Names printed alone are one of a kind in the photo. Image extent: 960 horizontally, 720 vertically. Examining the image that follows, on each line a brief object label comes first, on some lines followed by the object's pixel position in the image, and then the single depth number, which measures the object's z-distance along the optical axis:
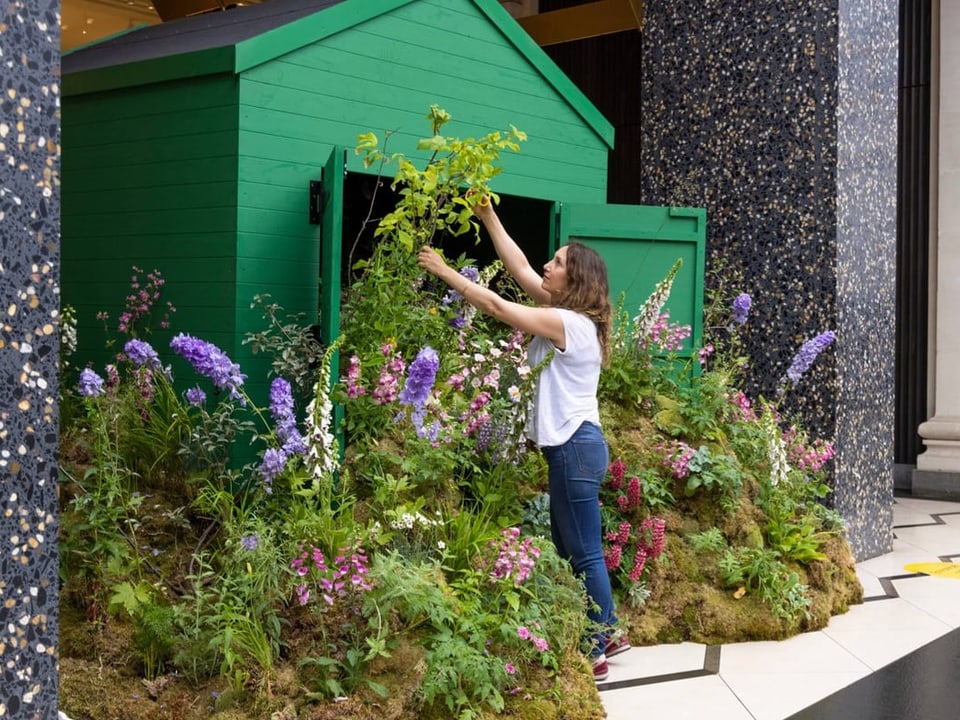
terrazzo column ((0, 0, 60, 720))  2.56
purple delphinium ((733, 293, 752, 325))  6.34
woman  4.25
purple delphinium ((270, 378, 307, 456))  4.05
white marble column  10.37
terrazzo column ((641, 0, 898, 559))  7.08
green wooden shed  4.91
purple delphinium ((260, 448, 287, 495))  4.00
